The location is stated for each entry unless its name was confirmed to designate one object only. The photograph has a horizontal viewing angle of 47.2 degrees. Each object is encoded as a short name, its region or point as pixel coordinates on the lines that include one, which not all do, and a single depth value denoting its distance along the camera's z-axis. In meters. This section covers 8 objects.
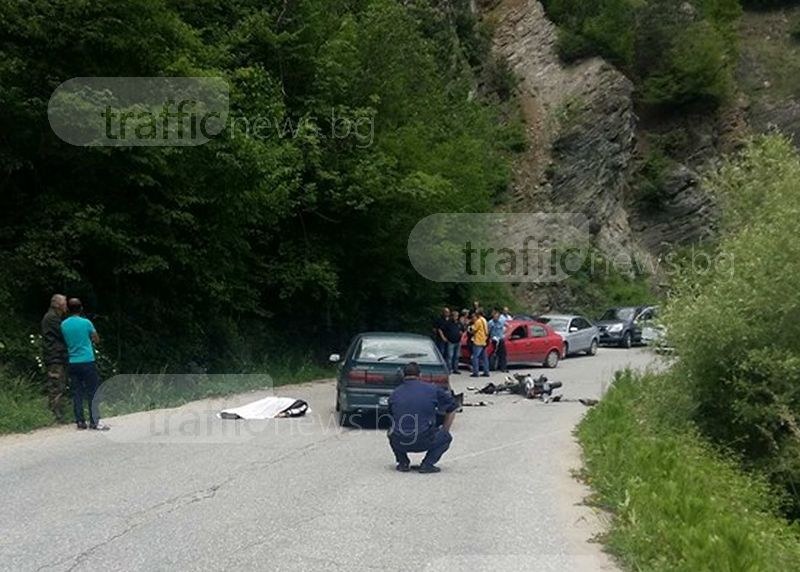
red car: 27.84
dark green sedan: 14.77
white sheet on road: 15.67
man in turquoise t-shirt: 13.31
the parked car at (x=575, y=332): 33.00
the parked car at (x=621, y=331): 38.50
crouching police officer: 10.95
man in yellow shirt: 25.20
